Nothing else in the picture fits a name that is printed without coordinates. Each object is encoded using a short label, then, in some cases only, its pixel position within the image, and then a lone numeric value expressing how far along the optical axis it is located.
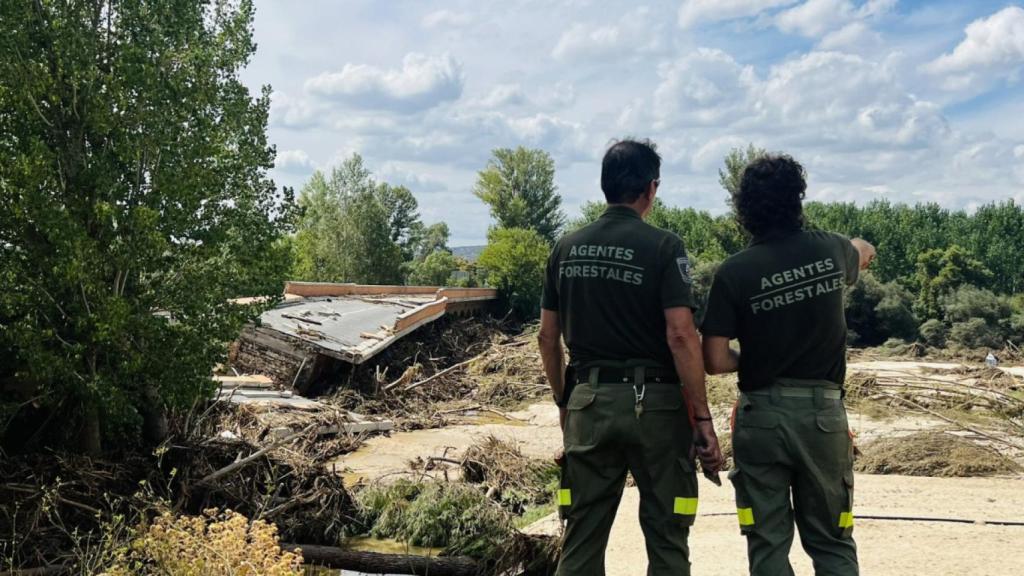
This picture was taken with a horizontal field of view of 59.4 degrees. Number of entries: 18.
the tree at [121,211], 7.72
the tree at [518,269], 38.12
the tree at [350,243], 51.12
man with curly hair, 3.97
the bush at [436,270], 49.38
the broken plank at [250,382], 15.16
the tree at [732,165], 45.31
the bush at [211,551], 5.20
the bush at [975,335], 27.94
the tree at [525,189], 66.19
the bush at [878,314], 31.28
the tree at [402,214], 60.75
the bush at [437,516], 8.34
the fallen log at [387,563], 7.08
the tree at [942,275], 35.45
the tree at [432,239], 64.44
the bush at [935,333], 29.41
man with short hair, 4.08
